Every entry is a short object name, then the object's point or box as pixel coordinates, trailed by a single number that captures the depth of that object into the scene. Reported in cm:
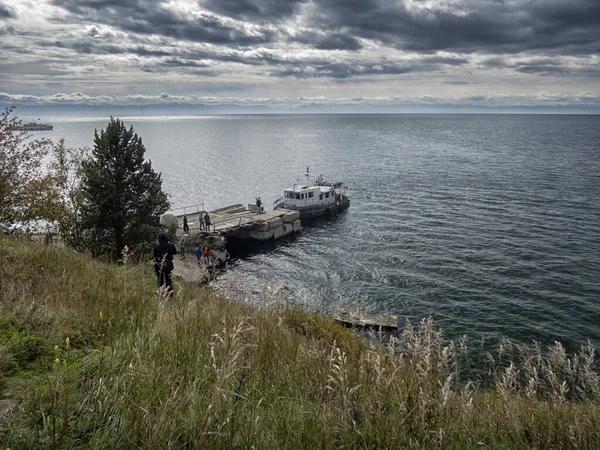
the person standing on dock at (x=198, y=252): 3429
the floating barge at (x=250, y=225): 4434
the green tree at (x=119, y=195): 2748
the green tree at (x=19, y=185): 1980
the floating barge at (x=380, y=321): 2304
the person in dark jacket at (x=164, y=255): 944
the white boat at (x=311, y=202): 5432
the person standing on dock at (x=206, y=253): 3324
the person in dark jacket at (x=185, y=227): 4108
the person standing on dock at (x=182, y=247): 3694
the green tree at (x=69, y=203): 2606
